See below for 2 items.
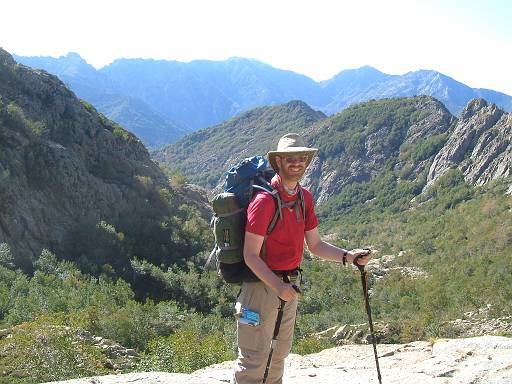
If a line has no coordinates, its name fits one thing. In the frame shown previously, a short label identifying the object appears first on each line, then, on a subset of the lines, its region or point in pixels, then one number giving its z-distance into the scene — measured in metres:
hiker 3.98
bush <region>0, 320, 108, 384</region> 7.29
